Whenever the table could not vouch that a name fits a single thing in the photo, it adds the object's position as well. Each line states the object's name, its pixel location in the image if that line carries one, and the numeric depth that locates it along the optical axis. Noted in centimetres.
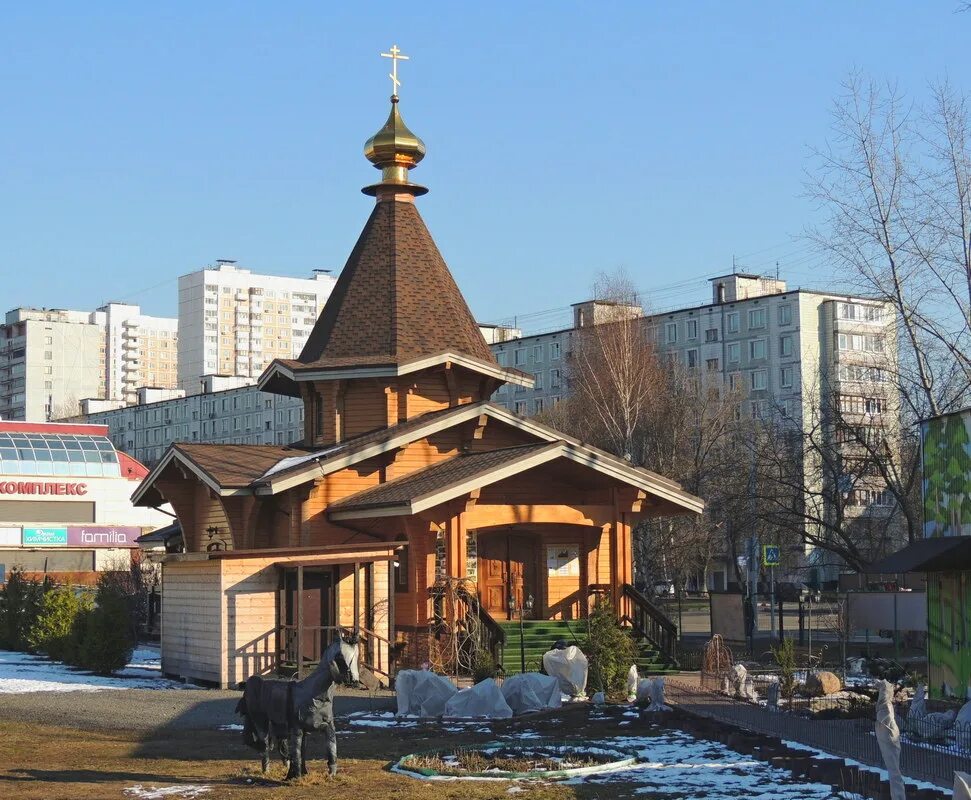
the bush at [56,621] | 3350
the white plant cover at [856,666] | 2616
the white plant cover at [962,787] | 932
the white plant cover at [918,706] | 1745
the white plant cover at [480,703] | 2130
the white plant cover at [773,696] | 2042
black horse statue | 1555
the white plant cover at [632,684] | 2319
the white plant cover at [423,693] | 2148
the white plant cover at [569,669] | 2345
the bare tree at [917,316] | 3087
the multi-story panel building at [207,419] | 11731
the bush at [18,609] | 3822
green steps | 2648
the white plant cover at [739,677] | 2192
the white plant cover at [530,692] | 2167
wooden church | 2617
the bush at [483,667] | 2383
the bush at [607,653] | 2384
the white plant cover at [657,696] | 2072
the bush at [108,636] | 3025
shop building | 6303
